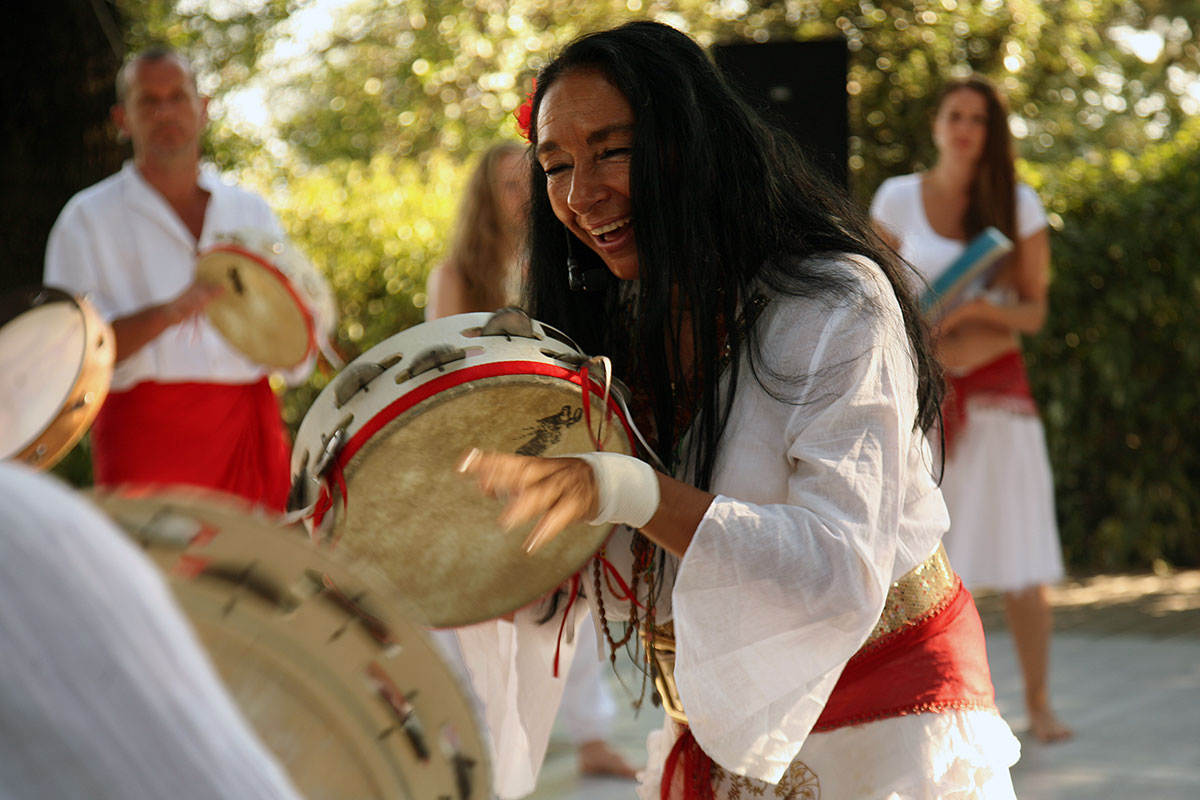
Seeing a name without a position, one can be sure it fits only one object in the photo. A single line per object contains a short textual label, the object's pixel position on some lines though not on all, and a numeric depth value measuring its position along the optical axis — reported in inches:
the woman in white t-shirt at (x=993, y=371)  175.9
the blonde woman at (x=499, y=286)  165.0
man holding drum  151.0
